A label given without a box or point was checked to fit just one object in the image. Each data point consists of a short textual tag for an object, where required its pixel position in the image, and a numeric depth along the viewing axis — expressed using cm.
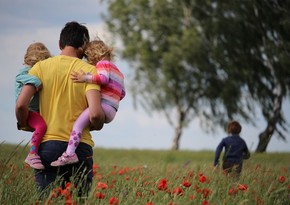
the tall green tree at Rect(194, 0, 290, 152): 4256
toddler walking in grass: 1945
